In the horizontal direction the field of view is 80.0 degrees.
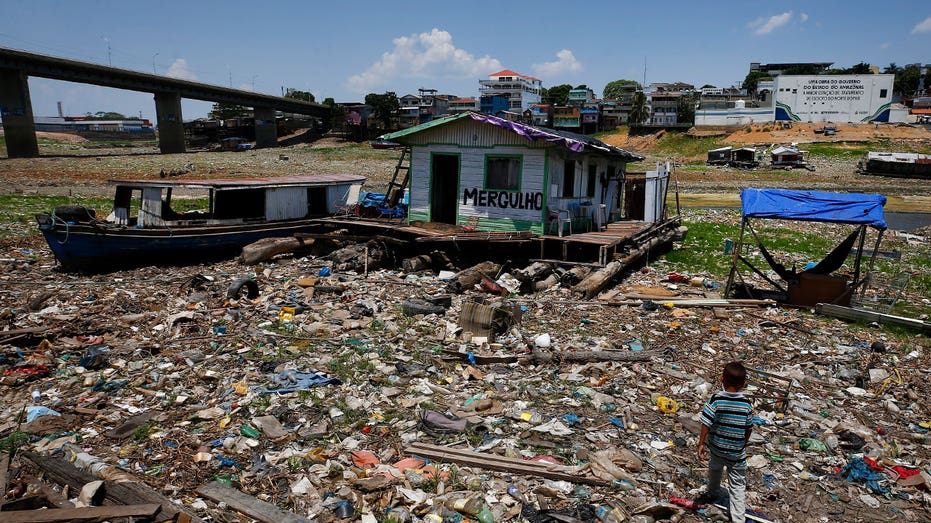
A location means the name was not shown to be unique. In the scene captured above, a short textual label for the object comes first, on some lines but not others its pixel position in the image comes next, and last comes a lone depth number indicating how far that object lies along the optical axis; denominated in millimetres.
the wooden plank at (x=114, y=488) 4539
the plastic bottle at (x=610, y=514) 4688
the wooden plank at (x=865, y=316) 9570
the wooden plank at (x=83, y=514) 4195
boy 4621
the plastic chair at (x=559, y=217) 13975
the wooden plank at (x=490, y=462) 5207
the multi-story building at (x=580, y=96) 115931
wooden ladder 17453
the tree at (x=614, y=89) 125975
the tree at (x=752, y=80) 108375
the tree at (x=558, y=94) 121062
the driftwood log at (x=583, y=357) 8078
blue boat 13328
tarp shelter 10305
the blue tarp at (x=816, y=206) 10250
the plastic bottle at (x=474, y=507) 4652
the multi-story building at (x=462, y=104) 98525
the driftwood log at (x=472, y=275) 12078
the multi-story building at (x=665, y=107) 90688
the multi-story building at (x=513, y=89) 110312
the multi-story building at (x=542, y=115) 90500
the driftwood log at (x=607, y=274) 11461
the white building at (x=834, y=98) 73375
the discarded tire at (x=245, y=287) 10941
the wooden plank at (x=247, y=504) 4512
